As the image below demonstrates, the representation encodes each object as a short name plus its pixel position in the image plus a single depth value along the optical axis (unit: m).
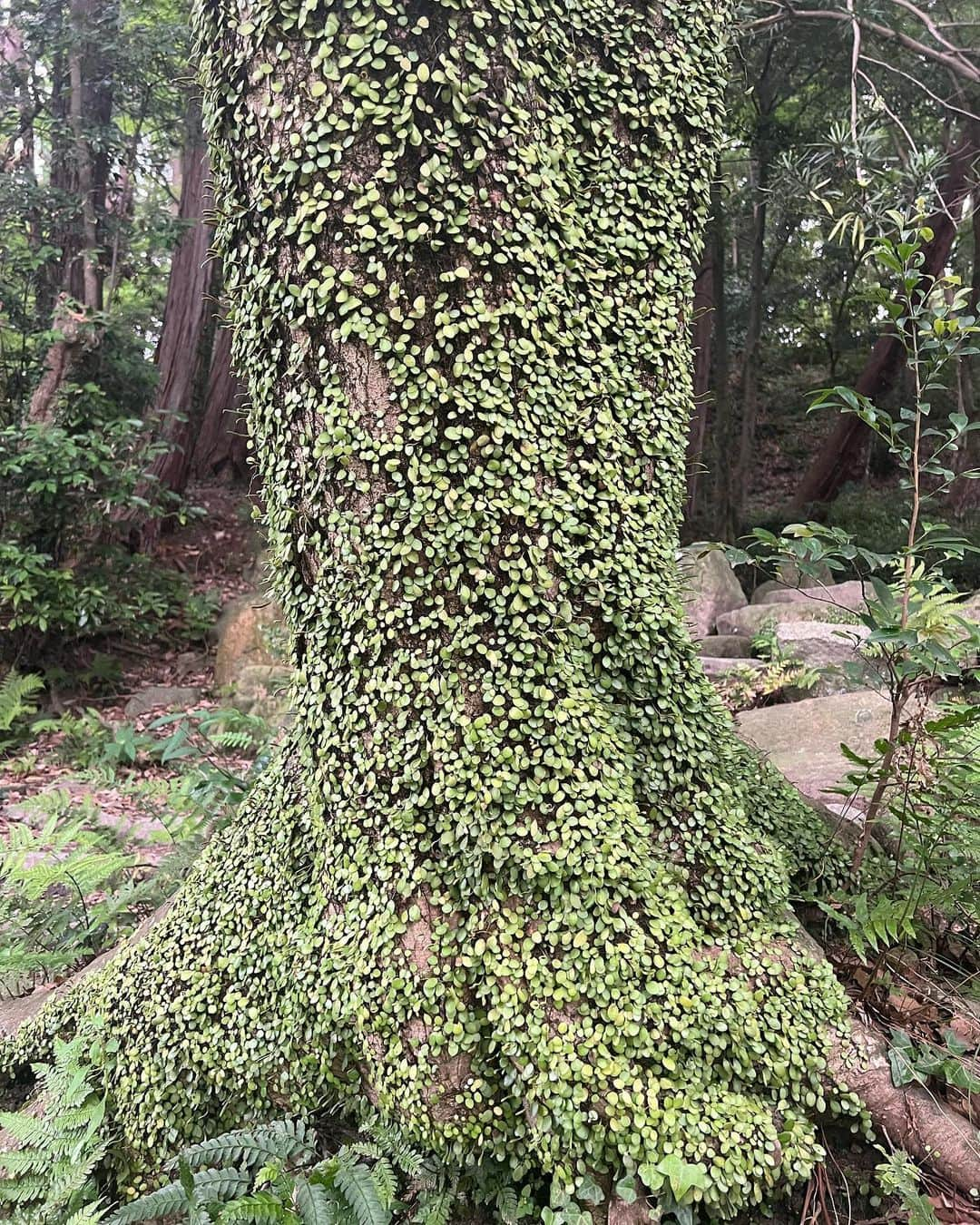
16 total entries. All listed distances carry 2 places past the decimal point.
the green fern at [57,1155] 2.11
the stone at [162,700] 7.62
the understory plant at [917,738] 2.05
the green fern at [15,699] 6.66
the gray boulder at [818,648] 5.46
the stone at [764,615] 7.09
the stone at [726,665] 5.83
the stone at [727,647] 7.10
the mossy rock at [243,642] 8.17
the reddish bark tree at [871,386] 9.57
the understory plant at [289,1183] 1.82
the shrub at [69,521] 6.99
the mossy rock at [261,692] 7.55
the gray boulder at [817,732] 3.68
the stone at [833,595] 7.55
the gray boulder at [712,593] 8.42
